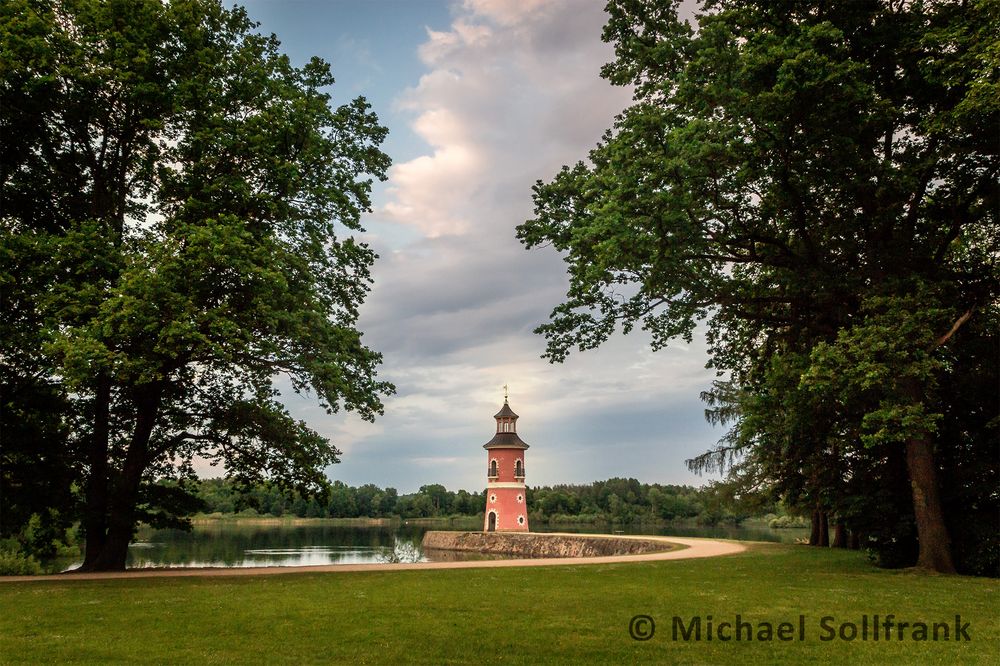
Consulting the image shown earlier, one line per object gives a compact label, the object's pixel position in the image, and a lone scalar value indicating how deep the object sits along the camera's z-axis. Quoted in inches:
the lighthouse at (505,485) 2235.5
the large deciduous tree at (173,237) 593.0
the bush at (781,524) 3240.7
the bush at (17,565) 957.2
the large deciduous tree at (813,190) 597.9
